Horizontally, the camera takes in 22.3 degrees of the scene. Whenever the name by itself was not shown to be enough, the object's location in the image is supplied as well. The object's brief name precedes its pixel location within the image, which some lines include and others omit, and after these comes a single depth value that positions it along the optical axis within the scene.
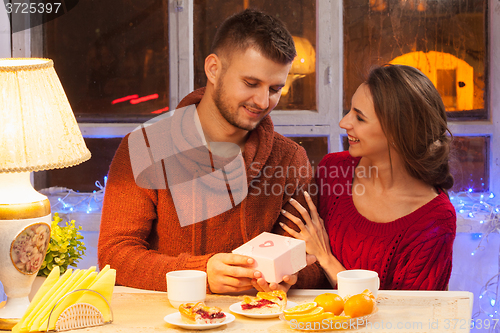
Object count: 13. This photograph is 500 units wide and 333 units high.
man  2.88
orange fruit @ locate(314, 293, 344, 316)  2.46
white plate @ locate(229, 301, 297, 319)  2.49
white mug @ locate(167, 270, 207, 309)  2.54
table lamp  2.46
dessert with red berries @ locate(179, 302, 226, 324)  2.44
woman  3.00
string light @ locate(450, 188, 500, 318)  3.83
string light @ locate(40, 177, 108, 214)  4.03
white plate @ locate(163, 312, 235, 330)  2.43
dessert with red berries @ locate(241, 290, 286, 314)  2.50
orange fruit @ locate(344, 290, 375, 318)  2.45
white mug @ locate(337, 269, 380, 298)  2.52
